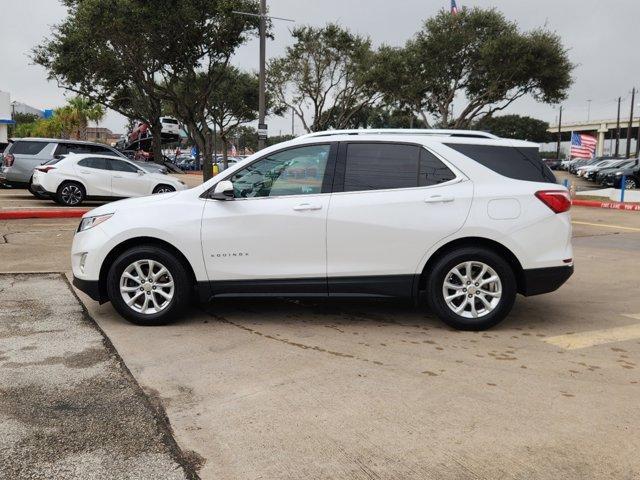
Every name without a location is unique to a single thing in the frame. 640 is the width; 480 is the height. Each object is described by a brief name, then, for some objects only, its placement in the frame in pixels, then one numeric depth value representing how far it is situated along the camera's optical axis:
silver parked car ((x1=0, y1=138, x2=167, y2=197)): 18.30
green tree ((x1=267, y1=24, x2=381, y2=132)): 33.53
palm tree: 56.19
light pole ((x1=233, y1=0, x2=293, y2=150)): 20.01
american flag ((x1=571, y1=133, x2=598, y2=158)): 30.58
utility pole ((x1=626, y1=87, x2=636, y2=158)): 67.62
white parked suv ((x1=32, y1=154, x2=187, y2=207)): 15.87
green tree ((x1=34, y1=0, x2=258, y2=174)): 21.56
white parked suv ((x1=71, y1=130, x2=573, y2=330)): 5.26
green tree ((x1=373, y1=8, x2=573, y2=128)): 28.64
